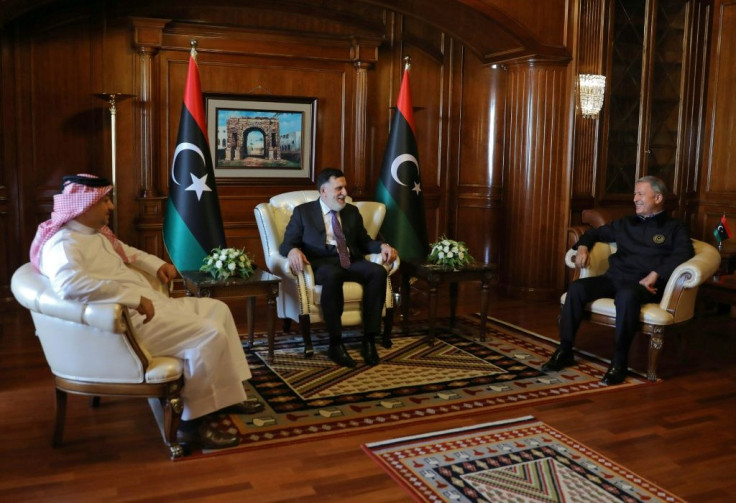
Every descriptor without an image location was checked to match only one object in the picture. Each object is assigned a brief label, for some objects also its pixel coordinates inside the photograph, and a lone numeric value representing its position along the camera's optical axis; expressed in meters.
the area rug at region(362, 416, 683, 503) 2.94
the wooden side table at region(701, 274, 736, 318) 4.97
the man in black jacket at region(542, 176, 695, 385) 4.56
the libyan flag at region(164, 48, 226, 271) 5.48
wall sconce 6.50
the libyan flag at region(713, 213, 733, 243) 5.73
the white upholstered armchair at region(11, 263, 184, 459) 3.01
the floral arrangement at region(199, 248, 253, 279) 4.53
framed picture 6.43
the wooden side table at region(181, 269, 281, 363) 4.41
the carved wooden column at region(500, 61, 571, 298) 6.65
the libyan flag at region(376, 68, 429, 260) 6.20
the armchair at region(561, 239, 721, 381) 4.38
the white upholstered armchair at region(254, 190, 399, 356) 4.69
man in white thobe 3.06
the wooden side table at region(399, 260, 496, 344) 5.01
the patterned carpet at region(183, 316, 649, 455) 3.69
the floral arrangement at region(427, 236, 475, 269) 5.09
